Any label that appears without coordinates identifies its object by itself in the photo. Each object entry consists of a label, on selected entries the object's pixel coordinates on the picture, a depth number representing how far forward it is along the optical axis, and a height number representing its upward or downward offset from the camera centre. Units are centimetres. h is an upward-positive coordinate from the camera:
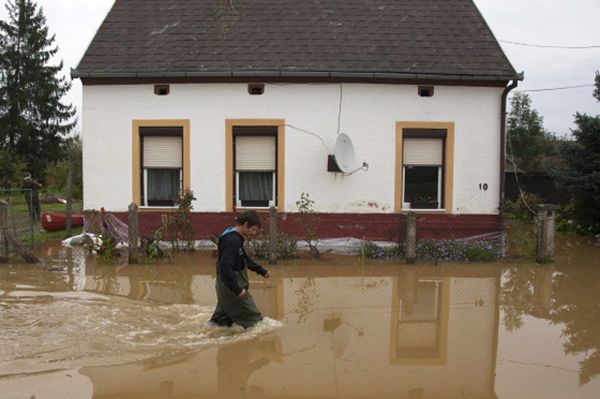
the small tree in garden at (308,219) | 1176 -94
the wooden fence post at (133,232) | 1059 -109
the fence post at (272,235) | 1061 -113
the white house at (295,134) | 1261 +99
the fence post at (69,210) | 1377 -92
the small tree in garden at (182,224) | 1141 -101
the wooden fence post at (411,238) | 1084 -117
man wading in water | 613 -116
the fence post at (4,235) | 1060 -119
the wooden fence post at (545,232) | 1084 -104
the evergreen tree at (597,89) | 1512 +256
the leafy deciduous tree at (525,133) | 3117 +279
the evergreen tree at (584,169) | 1393 +30
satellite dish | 1204 +55
